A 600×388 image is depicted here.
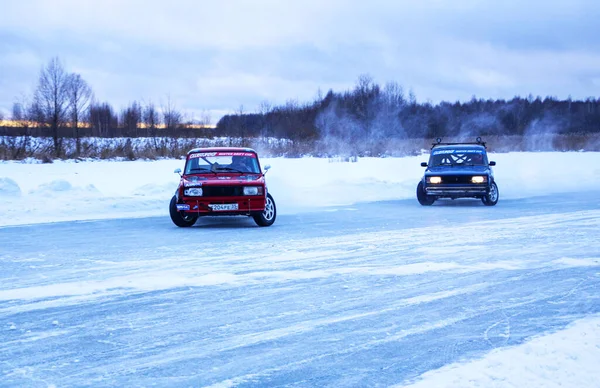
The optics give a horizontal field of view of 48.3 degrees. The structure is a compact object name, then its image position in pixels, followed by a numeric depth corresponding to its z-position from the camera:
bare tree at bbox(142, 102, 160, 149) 51.78
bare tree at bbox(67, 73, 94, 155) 45.66
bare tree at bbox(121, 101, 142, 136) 60.75
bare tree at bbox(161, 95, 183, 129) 52.72
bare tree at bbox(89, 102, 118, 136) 65.56
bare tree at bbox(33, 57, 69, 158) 44.22
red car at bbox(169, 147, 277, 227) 12.91
